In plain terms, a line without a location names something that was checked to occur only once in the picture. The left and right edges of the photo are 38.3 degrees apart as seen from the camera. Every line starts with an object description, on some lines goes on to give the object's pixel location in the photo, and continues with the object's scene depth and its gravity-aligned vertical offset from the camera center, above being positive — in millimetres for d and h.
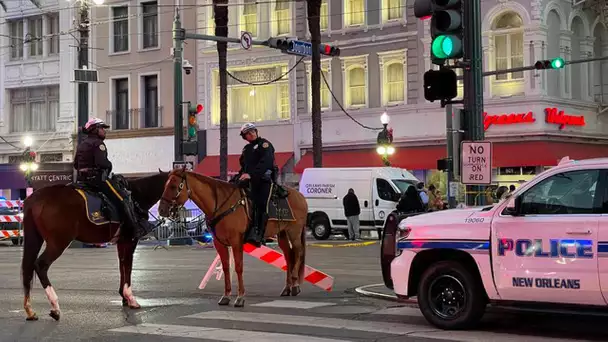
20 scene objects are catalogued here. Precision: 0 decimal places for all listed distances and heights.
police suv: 8711 -700
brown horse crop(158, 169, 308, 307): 11852 -238
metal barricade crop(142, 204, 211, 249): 29803 -1525
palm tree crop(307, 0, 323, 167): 35750 +3967
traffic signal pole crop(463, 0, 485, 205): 12258 +1580
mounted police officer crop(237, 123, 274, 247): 12508 +239
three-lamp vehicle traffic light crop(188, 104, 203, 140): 26045 +2061
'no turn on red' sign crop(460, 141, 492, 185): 12070 +393
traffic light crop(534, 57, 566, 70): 26422 +3667
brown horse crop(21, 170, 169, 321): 10789 -478
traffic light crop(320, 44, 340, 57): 25805 +4096
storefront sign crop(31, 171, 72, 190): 32750 +516
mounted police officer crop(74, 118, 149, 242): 11602 +296
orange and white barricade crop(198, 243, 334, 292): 13922 -1112
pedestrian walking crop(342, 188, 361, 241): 28594 -808
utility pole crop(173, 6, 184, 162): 26062 +3060
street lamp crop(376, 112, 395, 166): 33062 +1736
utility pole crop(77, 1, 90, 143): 28531 +4366
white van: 29719 -173
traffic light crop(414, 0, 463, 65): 11805 +2116
